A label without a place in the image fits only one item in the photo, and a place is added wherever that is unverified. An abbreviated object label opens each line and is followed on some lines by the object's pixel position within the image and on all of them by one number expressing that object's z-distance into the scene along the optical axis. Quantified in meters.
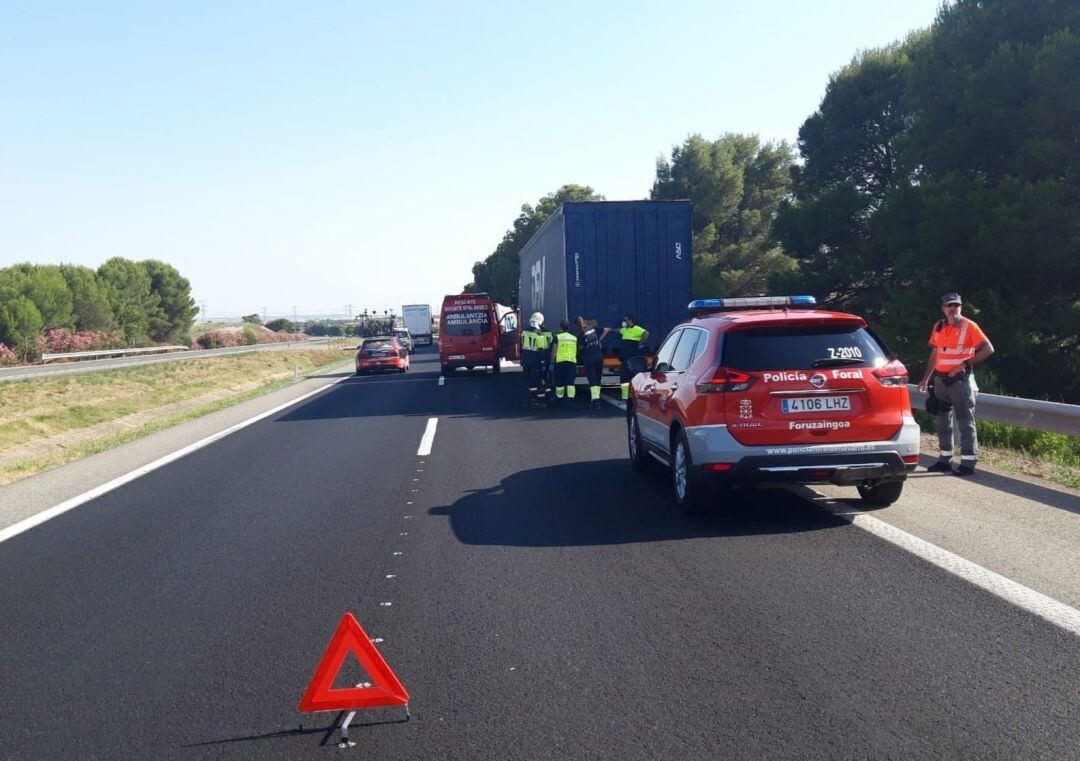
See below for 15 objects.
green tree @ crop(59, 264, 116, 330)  72.88
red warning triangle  3.92
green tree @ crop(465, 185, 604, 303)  95.20
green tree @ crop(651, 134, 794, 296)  49.25
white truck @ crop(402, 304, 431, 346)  80.94
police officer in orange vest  9.40
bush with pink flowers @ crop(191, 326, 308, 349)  85.60
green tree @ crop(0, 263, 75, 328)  65.19
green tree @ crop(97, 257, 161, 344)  79.69
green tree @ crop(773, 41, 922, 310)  31.45
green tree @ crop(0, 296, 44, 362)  58.31
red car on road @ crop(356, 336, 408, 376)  35.69
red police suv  7.35
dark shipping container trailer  19.25
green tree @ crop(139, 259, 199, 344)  90.25
